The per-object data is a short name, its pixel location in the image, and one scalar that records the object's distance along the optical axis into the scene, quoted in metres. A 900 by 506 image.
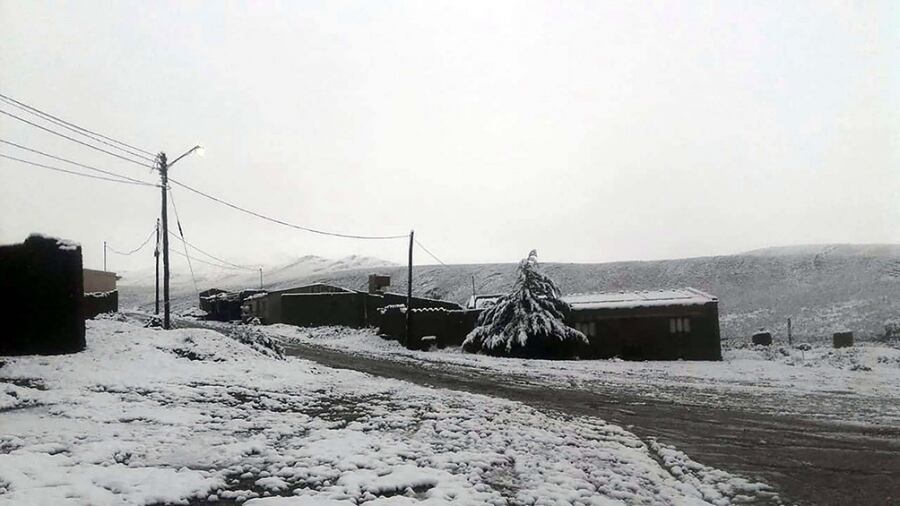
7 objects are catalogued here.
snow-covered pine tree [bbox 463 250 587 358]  30.28
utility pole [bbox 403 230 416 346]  34.72
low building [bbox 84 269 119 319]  44.22
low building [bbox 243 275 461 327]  52.41
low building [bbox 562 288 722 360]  31.00
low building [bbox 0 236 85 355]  15.30
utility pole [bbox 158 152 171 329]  25.53
